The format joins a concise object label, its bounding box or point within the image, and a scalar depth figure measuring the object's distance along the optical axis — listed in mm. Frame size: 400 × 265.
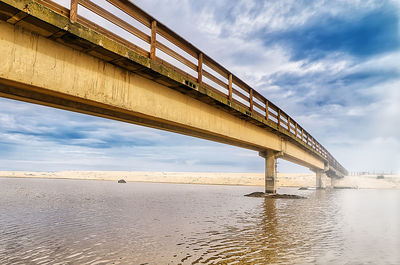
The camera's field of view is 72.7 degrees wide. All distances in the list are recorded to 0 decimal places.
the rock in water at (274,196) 23203
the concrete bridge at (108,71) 6445
